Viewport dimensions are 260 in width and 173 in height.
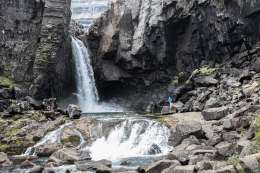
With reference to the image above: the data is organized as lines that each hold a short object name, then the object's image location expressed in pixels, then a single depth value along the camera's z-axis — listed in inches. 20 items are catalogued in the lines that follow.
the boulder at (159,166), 1105.0
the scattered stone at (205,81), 2357.3
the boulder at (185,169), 964.0
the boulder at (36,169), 1246.3
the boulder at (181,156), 1143.2
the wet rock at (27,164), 1366.9
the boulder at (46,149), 1553.9
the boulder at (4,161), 1410.3
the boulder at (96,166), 1203.2
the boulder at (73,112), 1953.7
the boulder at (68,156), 1379.7
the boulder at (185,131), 1509.6
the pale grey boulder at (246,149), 997.5
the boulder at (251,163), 832.0
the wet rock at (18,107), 2010.3
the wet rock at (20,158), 1456.7
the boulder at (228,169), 847.7
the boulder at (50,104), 2223.7
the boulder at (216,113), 1738.4
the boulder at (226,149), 1209.8
